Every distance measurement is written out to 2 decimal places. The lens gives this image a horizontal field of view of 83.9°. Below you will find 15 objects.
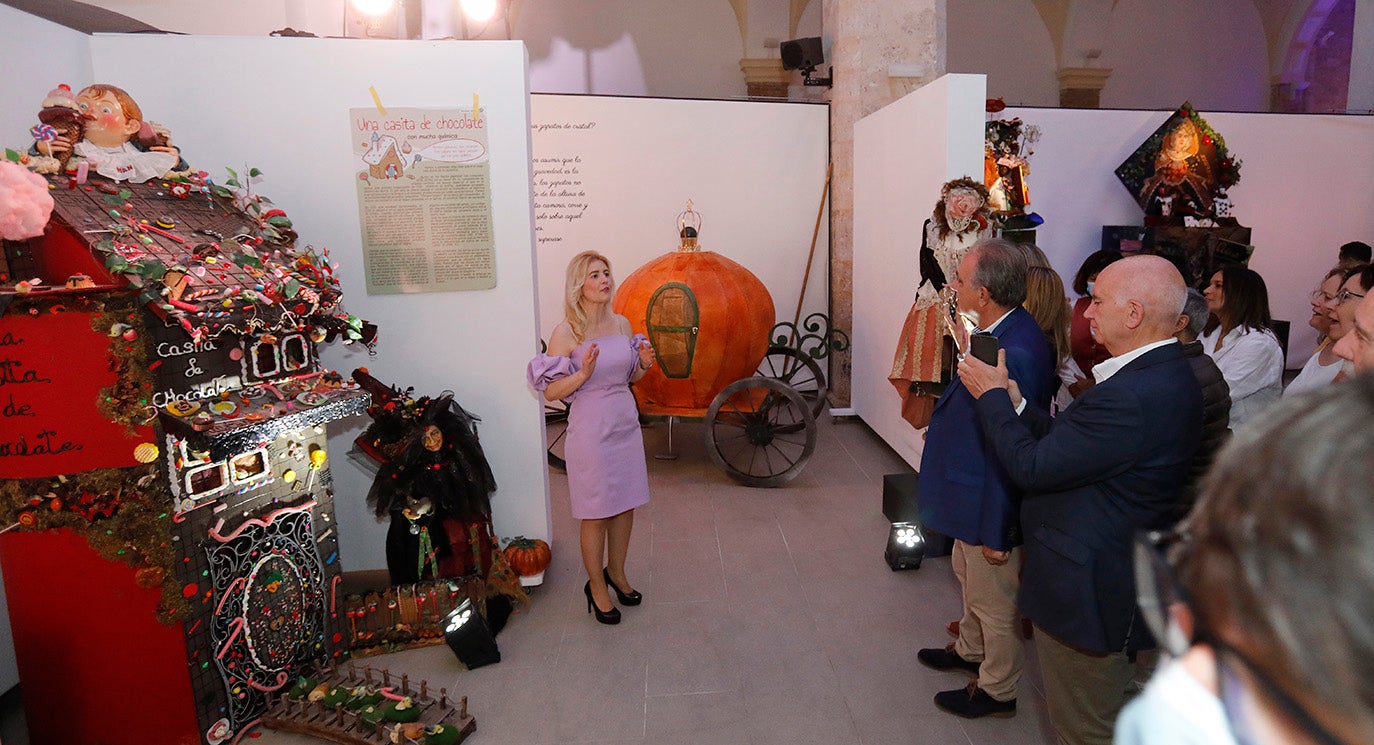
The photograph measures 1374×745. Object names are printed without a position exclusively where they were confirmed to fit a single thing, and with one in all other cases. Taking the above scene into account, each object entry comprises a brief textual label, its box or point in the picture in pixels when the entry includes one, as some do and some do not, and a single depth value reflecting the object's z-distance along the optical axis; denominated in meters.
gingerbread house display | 2.50
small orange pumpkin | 4.03
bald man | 2.00
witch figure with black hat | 3.63
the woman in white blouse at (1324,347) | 3.23
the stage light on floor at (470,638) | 3.38
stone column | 6.98
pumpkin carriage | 5.53
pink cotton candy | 2.28
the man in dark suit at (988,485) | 2.69
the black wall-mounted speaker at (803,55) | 7.75
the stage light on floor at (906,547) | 4.23
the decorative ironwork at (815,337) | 7.46
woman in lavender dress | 3.54
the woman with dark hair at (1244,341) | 3.59
